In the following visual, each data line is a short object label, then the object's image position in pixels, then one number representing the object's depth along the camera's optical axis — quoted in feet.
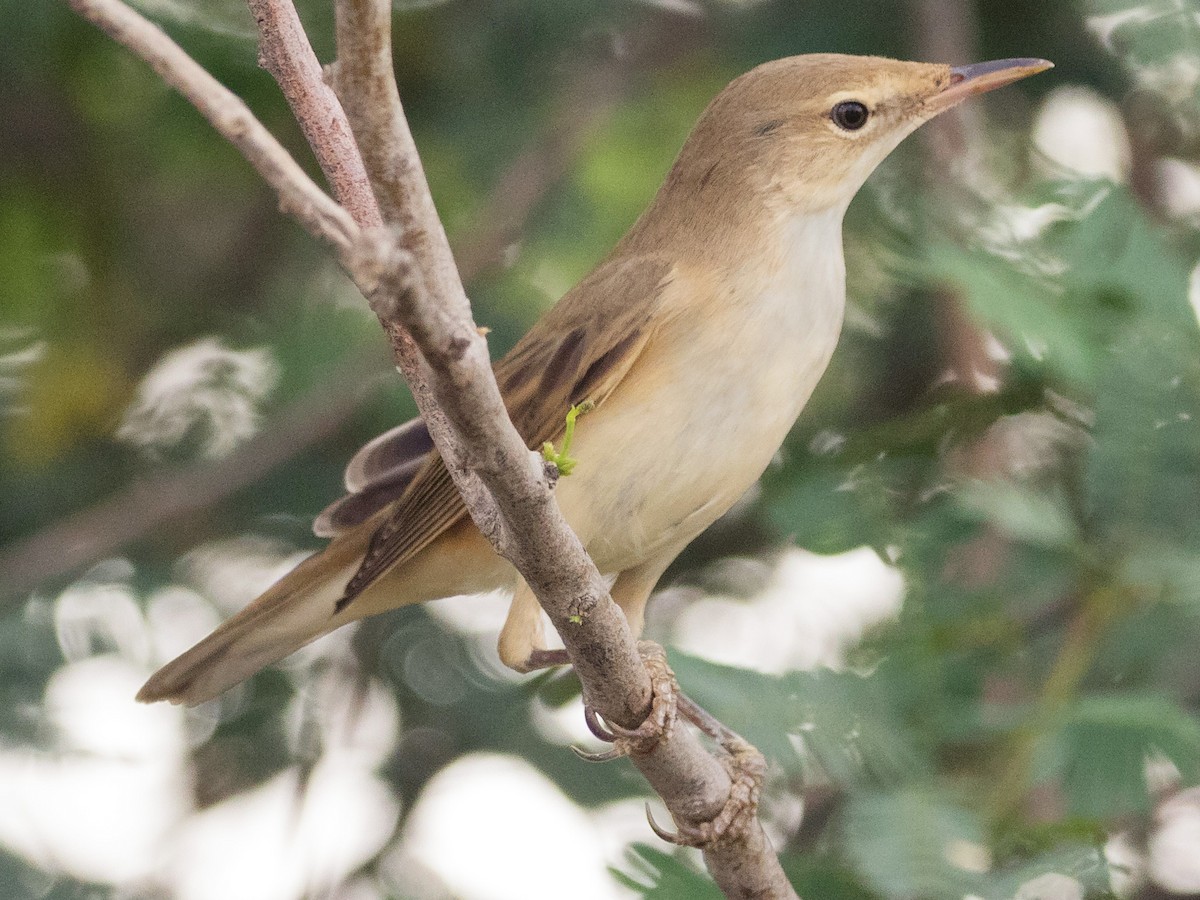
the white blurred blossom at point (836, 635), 17.93
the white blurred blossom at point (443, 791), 22.59
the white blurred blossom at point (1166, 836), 21.57
